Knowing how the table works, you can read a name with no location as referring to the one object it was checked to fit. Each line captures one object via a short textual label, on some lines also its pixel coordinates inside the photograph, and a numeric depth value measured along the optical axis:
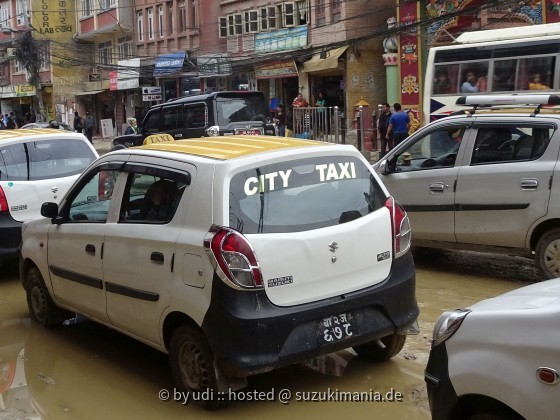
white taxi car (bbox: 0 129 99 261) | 7.96
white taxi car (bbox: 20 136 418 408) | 4.13
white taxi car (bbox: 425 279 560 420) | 2.59
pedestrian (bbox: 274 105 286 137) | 22.42
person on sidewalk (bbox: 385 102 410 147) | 18.50
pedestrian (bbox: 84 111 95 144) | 36.06
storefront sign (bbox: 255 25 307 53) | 29.95
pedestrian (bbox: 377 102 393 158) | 20.28
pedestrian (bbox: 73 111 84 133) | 35.53
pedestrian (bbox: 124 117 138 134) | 23.70
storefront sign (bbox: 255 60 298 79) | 30.41
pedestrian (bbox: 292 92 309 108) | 26.32
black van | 16.03
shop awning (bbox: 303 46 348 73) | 27.14
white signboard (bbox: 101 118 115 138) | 41.19
